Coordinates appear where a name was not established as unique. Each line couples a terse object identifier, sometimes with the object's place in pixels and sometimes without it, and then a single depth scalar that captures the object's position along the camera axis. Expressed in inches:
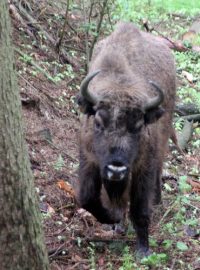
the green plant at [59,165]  692.7
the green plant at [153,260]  530.6
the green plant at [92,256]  512.9
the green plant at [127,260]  518.7
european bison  511.2
